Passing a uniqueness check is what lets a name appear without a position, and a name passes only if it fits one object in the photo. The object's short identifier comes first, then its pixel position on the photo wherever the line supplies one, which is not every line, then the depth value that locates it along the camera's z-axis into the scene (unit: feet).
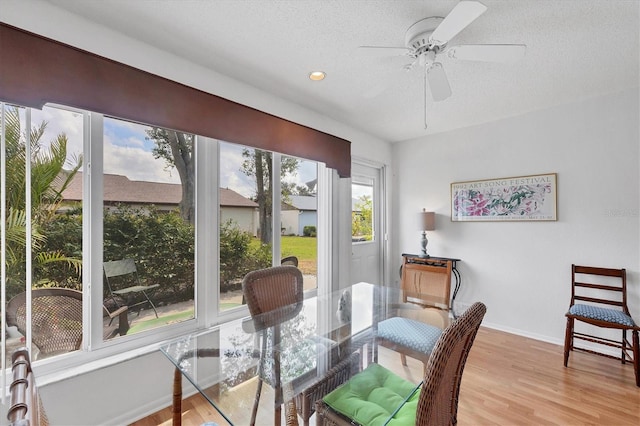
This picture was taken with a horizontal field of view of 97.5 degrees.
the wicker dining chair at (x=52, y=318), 4.97
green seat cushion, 3.89
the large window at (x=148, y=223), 6.04
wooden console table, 8.66
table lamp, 11.91
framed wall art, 9.81
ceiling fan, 4.23
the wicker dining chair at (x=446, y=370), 3.02
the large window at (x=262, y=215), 7.88
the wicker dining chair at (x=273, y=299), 5.85
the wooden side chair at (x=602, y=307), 7.30
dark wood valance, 4.51
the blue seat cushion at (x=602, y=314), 7.27
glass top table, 4.17
